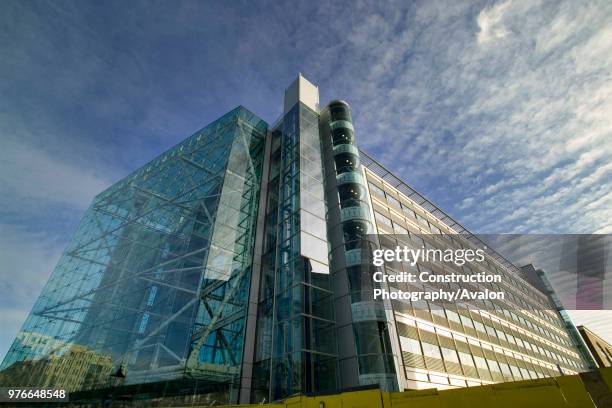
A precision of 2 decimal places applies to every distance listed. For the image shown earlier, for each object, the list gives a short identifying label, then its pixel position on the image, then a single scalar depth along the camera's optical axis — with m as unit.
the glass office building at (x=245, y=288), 16.99
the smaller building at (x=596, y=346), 85.75
